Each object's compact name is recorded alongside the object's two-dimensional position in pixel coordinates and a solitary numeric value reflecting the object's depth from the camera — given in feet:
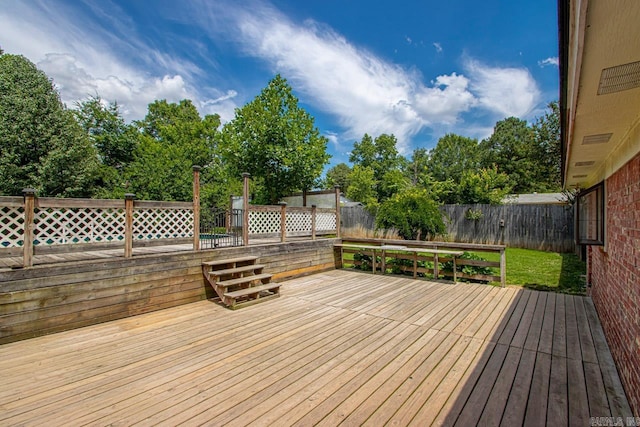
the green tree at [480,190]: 41.73
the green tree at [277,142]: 35.17
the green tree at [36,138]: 35.55
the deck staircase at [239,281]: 14.76
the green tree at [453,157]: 98.84
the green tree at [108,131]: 51.53
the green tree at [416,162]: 108.78
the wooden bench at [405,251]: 19.31
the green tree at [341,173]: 139.13
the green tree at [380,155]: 103.19
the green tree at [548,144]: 64.34
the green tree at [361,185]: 73.15
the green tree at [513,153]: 78.64
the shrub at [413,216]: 26.76
